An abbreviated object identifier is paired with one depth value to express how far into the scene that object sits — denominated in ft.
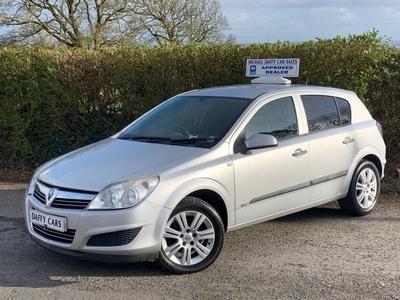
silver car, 14.58
